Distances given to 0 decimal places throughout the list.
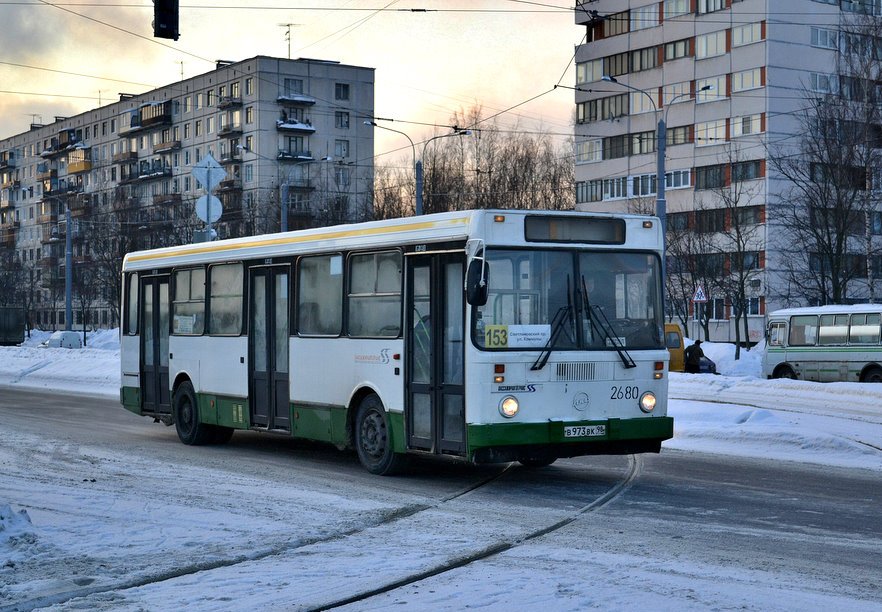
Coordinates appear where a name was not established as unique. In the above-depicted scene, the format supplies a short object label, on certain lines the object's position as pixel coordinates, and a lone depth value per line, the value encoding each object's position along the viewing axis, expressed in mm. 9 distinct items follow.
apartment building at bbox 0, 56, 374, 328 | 96625
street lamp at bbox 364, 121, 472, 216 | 38000
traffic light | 15430
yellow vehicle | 42438
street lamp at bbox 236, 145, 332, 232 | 45938
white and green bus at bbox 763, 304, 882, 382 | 34625
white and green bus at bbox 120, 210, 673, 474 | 12320
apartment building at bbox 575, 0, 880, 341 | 70938
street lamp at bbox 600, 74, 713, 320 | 32188
